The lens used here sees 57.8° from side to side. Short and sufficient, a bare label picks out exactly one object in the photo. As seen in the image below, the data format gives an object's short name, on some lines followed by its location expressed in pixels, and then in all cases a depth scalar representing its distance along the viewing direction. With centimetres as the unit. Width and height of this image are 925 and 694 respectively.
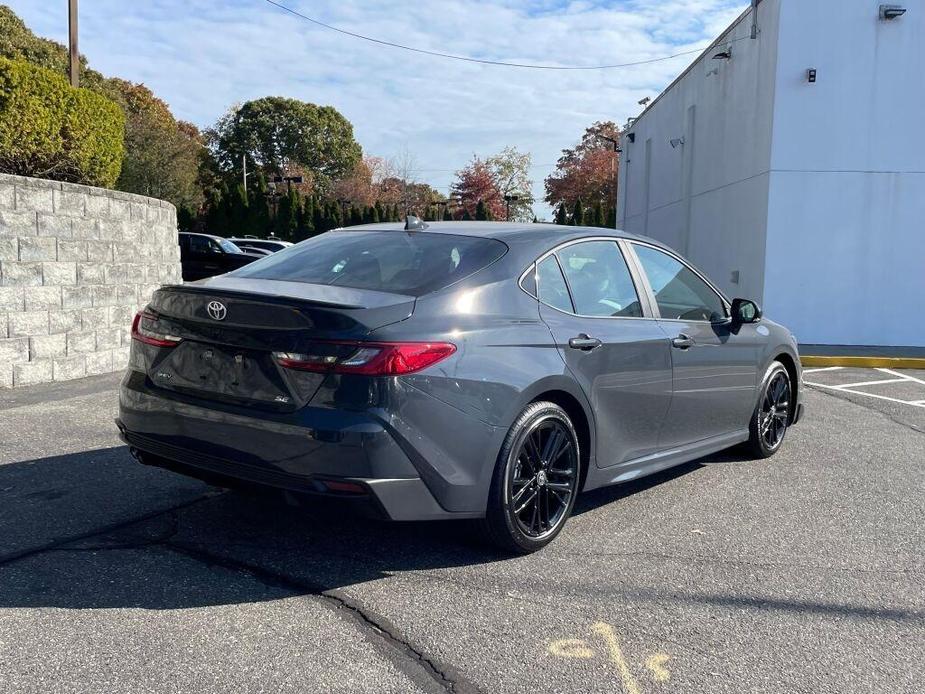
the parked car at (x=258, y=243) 2753
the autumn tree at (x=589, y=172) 6072
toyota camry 329
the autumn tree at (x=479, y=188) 7062
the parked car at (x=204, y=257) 2153
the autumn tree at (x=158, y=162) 4112
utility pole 1284
